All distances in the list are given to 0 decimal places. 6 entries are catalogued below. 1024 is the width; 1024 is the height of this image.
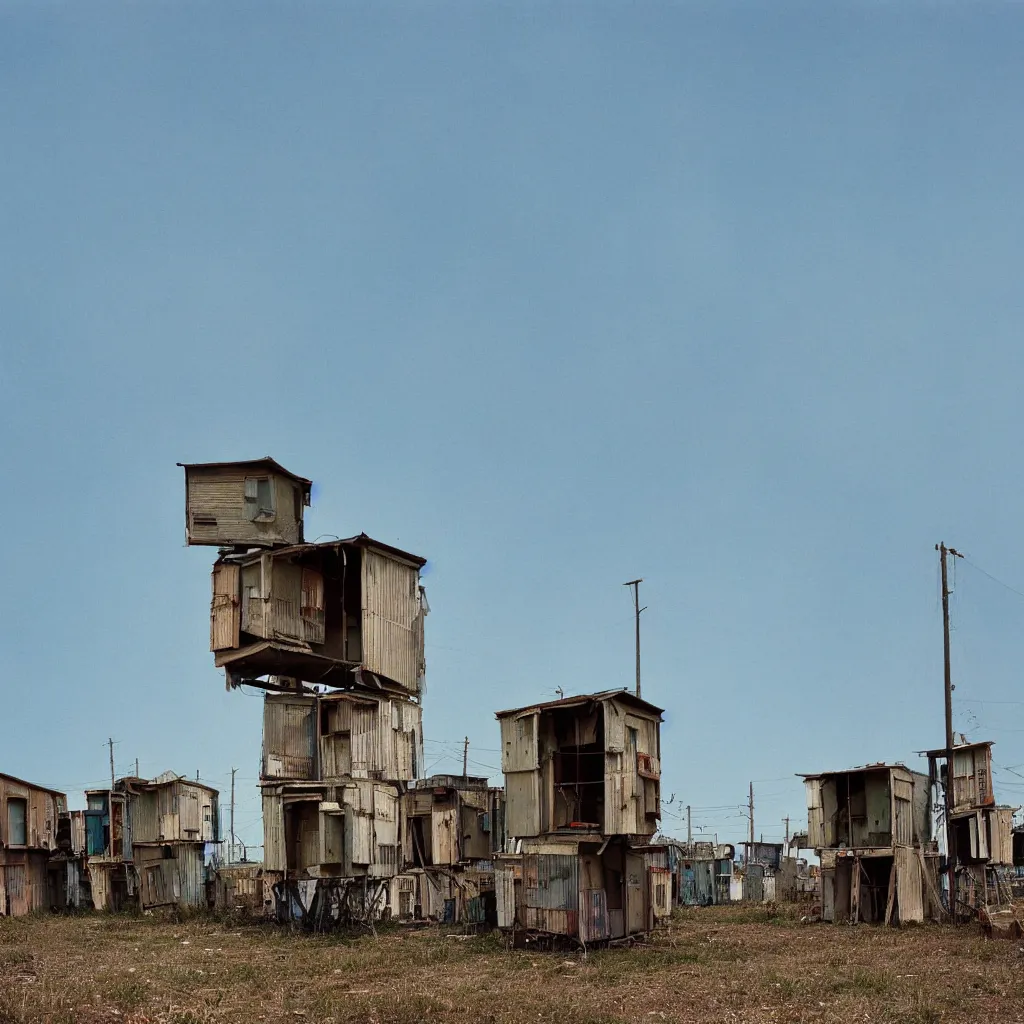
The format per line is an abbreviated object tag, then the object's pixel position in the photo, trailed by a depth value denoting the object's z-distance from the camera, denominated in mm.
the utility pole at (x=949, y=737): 44238
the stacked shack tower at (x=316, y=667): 40281
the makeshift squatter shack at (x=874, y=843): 41969
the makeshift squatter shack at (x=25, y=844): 50406
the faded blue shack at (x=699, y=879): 66688
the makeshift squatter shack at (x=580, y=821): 31672
